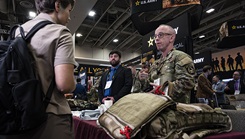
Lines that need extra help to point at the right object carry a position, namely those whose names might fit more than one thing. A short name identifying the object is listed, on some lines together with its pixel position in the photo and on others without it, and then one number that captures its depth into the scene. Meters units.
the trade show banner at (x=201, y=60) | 7.05
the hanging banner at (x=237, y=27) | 7.01
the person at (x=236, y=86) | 6.35
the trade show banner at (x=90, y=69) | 9.82
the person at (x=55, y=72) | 0.82
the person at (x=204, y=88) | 4.90
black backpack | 0.74
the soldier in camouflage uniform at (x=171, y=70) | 1.42
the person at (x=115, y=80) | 3.03
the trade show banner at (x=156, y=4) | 3.66
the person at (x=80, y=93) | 5.89
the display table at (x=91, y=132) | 1.03
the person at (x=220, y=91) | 5.45
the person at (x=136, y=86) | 2.00
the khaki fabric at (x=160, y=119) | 0.84
